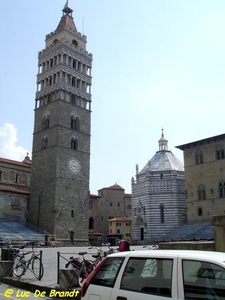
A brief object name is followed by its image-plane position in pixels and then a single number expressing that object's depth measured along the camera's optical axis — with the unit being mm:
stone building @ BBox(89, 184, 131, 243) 76375
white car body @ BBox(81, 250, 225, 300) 4262
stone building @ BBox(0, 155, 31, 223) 46094
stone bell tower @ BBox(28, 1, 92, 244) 45688
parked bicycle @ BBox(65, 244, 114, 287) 10656
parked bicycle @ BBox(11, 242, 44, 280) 12366
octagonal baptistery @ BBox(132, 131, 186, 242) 48250
